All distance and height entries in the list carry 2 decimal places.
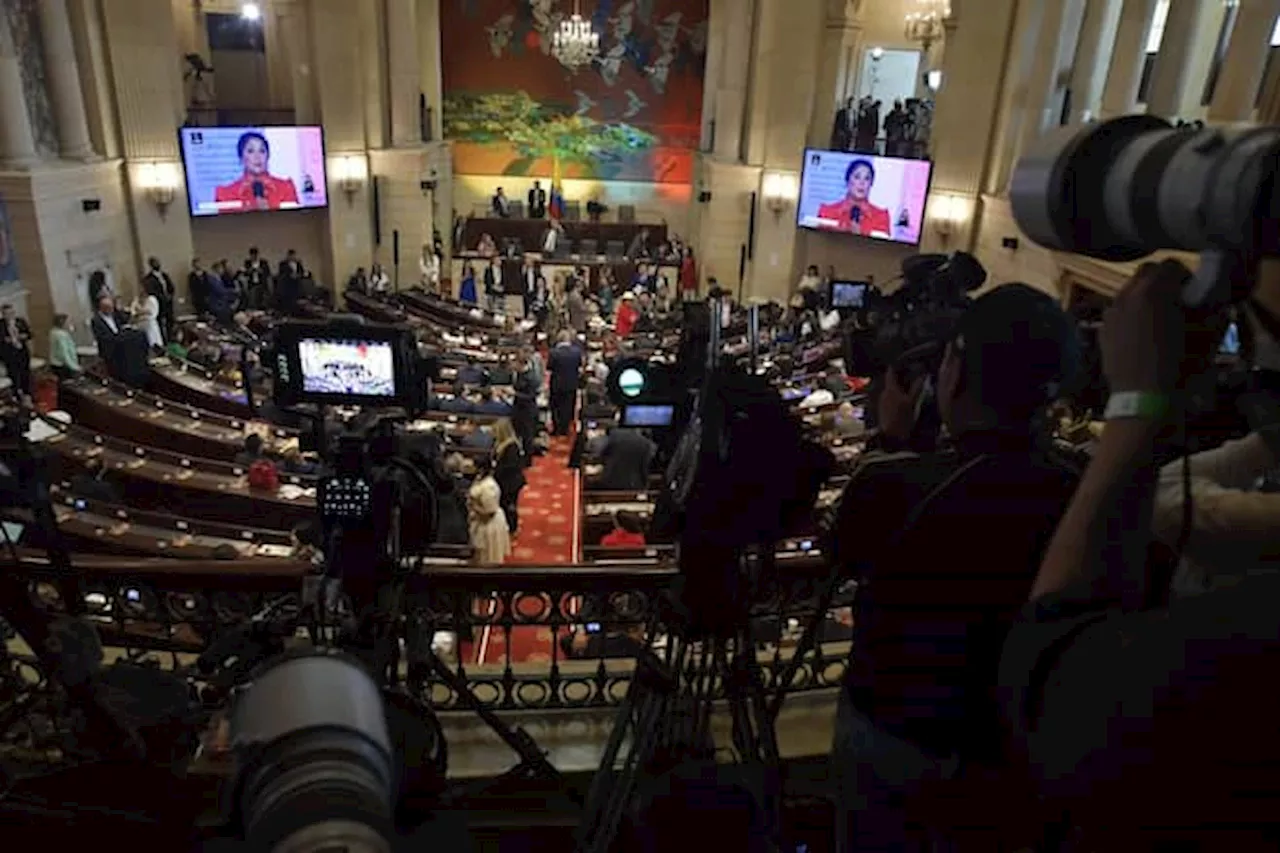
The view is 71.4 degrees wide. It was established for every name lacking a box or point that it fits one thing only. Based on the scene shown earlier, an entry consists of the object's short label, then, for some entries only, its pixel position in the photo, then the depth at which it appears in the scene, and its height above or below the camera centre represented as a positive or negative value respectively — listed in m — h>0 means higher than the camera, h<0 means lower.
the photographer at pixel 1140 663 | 0.74 -0.46
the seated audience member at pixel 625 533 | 6.64 -3.08
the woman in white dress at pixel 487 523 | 6.93 -3.16
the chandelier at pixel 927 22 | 18.64 +1.97
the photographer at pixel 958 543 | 1.62 -0.76
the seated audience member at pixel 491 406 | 10.70 -3.52
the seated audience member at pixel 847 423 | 9.09 -2.99
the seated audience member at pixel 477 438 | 9.22 -3.37
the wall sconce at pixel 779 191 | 17.48 -1.42
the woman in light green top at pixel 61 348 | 10.71 -3.08
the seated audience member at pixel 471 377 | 11.85 -3.51
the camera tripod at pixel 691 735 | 2.29 -1.58
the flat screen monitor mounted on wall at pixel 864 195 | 15.25 -1.28
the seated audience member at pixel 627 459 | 8.09 -3.02
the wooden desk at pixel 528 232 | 22.50 -3.11
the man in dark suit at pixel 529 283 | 18.31 -3.70
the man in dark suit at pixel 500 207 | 22.67 -2.56
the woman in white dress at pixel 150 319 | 11.95 -3.04
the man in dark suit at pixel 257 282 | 14.99 -3.11
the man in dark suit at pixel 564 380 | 11.18 -3.37
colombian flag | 23.08 -2.51
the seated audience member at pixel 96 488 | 6.84 -3.00
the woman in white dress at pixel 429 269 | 18.91 -3.47
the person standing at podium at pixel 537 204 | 22.73 -2.45
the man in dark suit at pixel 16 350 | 9.59 -2.83
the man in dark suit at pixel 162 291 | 13.46 -2.99
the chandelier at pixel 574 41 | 19.92 +1.33
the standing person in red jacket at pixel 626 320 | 15.63 -3.56
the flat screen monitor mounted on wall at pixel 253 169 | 14.64 -1.33
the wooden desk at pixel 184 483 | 7.26 -3.16
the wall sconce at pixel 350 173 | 17.12 -1.48
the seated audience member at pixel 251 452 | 7.96 -3.11
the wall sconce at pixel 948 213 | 14.82 -1.41
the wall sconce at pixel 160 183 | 13.98 -1.50
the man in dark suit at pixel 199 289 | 14.38 -3.11
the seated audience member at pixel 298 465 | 8.15 -3.27
